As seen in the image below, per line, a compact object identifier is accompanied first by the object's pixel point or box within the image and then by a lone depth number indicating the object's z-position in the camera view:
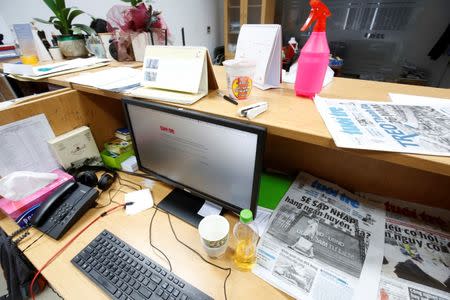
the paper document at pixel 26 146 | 0.75
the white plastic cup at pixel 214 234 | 0.61
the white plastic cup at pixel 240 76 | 0.56
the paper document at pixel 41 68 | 0.93
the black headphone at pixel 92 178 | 0.88
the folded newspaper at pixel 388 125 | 0.37
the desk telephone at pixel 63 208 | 0.72
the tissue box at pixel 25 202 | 0.72
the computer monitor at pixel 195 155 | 0.56
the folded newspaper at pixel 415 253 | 0.52
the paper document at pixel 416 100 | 0.53
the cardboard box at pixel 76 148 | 0.86
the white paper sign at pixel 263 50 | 0.60
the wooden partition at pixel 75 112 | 0.77
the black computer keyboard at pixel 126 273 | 0.56
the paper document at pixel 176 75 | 0.60
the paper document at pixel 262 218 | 0.69
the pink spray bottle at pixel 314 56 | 0.50
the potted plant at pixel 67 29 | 1.25
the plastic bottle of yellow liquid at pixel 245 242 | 0.57
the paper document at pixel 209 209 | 0.77
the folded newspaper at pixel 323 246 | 0.55
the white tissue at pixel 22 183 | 0.71
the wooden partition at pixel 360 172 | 0.71
